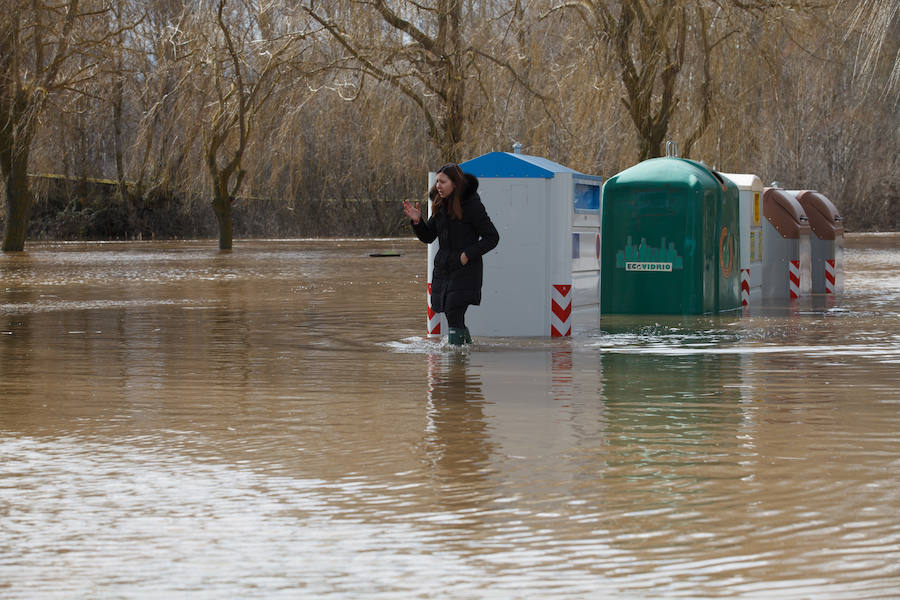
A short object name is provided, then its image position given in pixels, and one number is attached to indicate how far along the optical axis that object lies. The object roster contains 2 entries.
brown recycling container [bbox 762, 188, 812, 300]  21.80
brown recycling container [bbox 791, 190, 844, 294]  22.61
